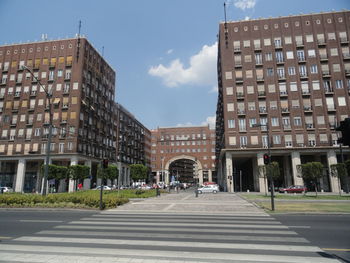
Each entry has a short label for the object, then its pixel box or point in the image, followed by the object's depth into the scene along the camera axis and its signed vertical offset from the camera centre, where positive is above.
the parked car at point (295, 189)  38.31 -1.79
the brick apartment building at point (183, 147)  96.75 +12.58
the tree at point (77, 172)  38.47 +1.17
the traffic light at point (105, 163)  16.28 +1.07
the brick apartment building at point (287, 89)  41.47 +15.59
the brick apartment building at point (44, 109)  45.88 +13.86
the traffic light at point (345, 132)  5.03 +0.94
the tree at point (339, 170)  28.92 +0.85
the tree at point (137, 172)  36.03 +1.02
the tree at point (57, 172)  36.75 +1.15
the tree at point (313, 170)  28.95 +0.87
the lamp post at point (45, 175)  18.16 +0.30
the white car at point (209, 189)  43.95 -1.93
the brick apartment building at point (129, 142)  67.06 +11.69
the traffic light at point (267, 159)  15.50 +1.19
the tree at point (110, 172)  41.48 +1.18
